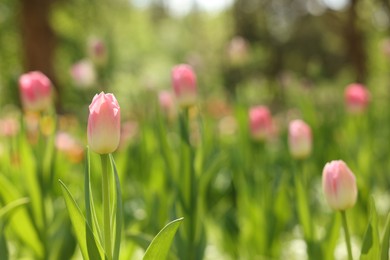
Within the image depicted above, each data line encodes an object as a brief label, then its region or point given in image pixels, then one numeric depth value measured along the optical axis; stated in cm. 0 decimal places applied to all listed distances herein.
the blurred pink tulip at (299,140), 164
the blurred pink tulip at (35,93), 186
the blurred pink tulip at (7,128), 306
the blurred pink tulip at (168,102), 274
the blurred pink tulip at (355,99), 262
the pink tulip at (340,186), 110
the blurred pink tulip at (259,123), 218
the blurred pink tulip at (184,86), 171
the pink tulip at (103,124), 92
